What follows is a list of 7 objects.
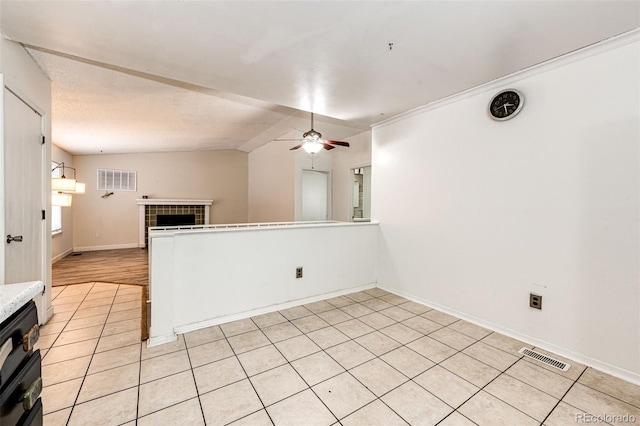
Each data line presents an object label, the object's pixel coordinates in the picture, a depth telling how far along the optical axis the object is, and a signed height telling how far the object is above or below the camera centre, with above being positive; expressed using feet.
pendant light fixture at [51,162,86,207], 12.80 +0.97
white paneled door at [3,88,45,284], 6.28 +0.45
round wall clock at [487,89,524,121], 7.54 +3.11
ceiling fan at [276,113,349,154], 11.40 +3.00
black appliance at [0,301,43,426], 2.09 -1.41
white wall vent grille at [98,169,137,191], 21.57 +2.43
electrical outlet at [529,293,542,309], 7.29 -2.50
